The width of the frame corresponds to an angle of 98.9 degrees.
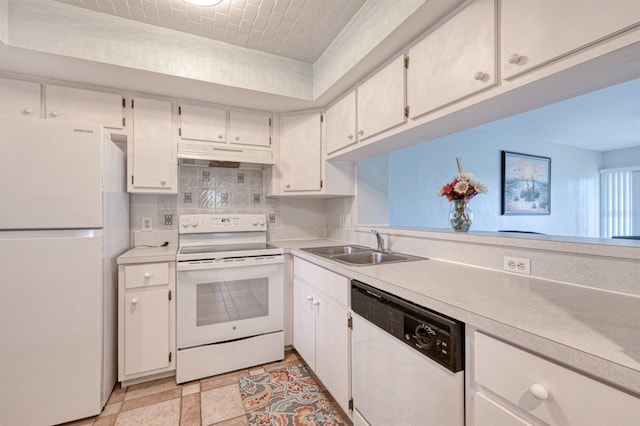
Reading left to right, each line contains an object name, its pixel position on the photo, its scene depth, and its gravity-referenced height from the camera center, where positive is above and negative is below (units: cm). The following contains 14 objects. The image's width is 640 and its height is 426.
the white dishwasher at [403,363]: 86 -57
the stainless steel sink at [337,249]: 215 -30
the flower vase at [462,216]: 167 -2
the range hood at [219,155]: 218 +47
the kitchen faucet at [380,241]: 201 -21
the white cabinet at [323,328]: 150 -75
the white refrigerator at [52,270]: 143 -32
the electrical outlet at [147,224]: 233 -10
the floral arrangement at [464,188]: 167 +15
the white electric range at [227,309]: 192 -72
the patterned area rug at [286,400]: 158 -120
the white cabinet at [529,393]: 55 -42
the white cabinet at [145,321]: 182 -74
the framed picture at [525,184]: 375 +41
